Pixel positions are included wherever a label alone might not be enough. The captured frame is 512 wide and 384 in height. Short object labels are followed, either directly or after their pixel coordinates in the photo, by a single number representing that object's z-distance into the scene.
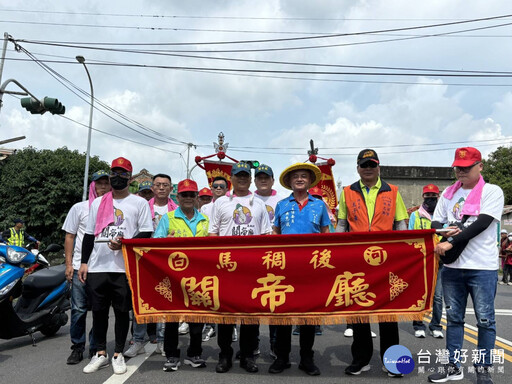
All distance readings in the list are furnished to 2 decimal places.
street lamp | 15.61
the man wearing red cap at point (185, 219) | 4.50
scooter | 4.53
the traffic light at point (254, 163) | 7.01
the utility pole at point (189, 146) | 43.74
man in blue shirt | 3.86
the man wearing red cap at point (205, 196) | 7.53
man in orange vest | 4.06
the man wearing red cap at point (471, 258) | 3.37
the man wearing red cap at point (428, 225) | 5.39
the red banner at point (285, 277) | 3.68
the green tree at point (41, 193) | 20.69
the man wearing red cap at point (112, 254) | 3.98
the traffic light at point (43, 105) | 10.31
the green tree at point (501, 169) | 31.94
